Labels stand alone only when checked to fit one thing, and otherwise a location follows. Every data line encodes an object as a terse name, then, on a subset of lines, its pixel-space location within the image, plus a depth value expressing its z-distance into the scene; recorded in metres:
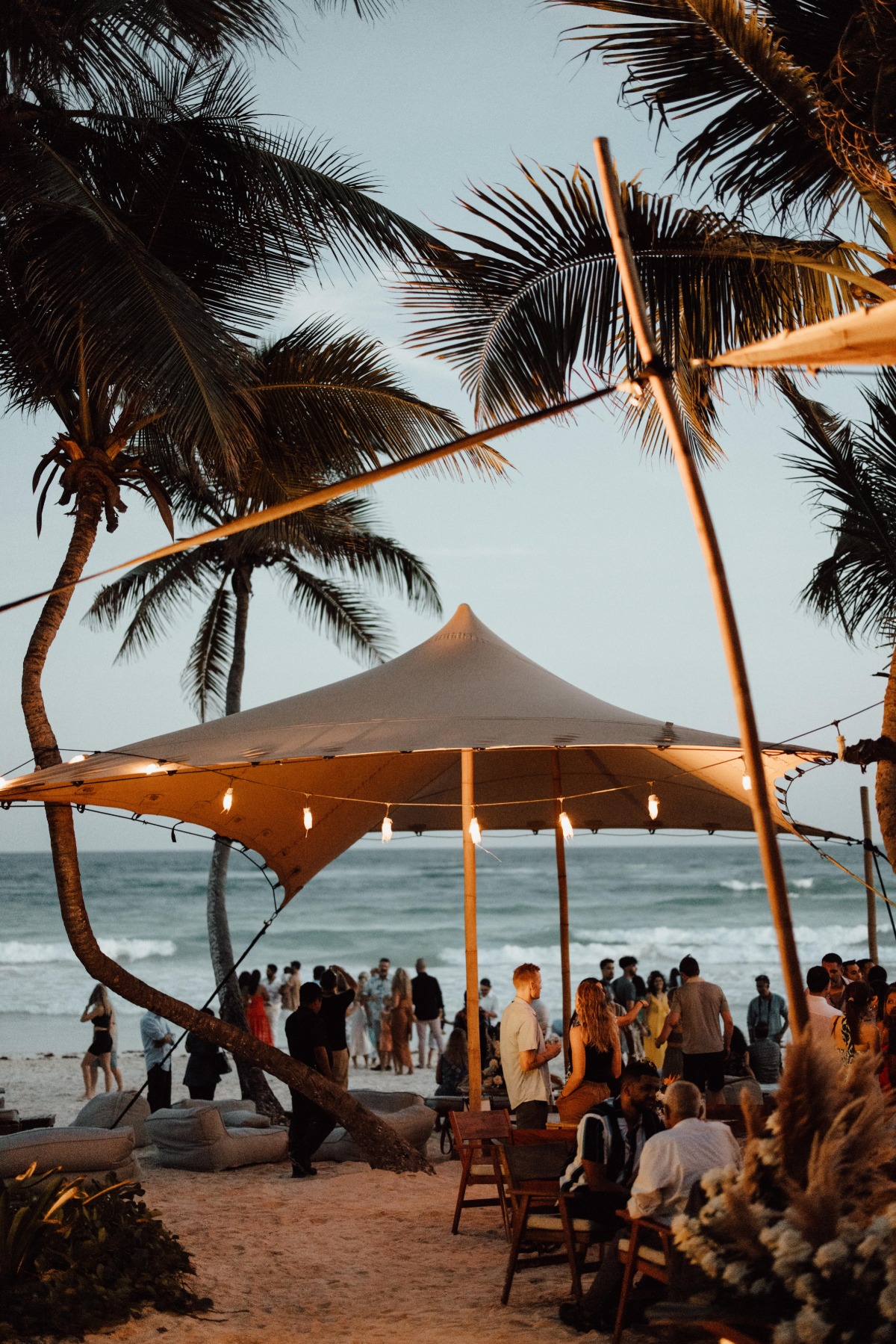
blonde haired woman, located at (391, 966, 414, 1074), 16.70
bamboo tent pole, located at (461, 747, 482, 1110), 8.18
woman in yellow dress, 12.35
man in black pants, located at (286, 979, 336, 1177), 9.20
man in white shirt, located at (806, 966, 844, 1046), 8.38
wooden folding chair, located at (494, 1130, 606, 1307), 5.39
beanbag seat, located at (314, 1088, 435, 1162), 9.59
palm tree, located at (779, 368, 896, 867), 5.95
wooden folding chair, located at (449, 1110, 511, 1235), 6.78
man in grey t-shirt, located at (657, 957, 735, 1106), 9.13
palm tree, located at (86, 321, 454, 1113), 10.27
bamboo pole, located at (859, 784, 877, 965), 12.38
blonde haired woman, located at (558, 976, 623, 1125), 6.79
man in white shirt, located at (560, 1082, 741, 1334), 4.46
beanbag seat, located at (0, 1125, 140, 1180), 7.32
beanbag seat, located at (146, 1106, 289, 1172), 9.22
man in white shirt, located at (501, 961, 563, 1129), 7.40
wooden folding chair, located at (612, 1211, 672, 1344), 4.54
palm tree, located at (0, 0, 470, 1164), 8.08
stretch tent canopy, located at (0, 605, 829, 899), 7.59
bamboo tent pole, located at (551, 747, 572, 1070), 10.17
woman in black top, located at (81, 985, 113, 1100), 13.73
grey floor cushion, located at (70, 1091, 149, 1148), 9.66
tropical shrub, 4.98
